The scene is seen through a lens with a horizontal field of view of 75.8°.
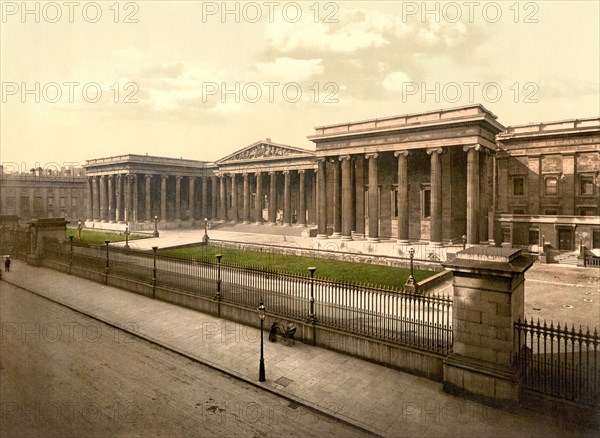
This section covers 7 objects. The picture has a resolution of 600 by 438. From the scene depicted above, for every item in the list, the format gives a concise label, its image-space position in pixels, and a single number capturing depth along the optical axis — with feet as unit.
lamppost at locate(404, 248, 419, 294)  64.03
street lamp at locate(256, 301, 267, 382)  35.76
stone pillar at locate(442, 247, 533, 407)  30.83
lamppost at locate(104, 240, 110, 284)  76.38
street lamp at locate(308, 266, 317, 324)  44.78
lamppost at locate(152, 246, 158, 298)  65.32
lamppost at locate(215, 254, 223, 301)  55.26
